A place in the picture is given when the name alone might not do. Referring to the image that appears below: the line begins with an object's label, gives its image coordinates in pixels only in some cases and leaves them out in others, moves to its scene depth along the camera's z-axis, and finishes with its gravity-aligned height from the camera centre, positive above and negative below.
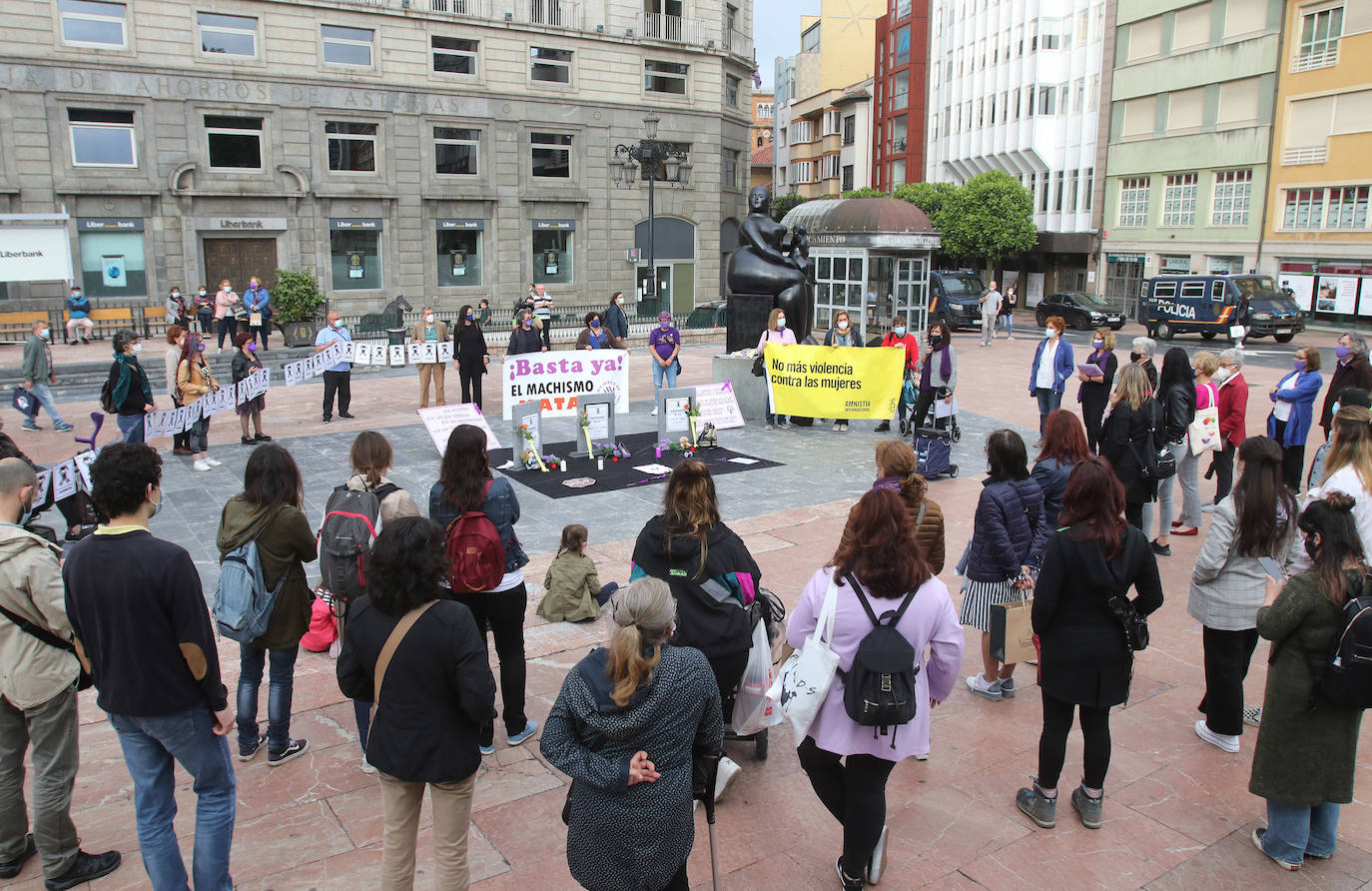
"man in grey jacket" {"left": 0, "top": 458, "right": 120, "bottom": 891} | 4.03 -1.72
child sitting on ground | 7.44 -2.26
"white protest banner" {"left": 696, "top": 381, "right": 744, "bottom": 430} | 14.16 -1.66
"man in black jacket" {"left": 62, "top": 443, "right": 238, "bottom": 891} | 3.70 -1.35
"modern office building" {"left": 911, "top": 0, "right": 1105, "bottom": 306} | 48.06 +9.47
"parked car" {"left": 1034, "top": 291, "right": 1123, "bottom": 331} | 36.62 -0.66
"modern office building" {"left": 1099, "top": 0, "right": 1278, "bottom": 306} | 38.72 +6.57
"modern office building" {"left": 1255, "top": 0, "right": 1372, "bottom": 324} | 34.47 +4.71
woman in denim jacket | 4.96 -1.19
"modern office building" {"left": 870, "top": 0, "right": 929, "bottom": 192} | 62.84 +12.95
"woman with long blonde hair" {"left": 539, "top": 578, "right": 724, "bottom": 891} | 3.16 -1.48
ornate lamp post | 30.36 +4.63
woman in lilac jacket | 3.91 -1.39
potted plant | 25.53 -0.48
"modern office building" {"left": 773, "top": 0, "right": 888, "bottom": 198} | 72.81 +14.75
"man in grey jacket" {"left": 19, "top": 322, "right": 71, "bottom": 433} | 14.56 -1.25
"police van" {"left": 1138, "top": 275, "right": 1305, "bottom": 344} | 30.72 -0.40
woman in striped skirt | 5.55 -1.39
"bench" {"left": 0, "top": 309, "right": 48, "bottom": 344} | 27.14 -1.11
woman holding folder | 10.87 -0.93
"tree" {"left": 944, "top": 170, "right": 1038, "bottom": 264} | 46.91 +3.54
